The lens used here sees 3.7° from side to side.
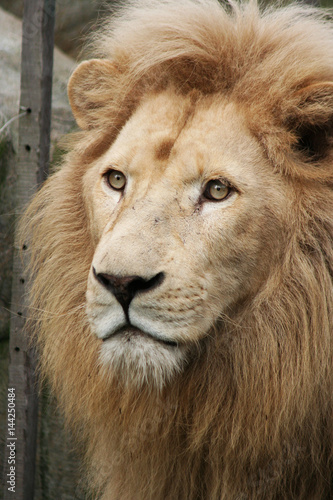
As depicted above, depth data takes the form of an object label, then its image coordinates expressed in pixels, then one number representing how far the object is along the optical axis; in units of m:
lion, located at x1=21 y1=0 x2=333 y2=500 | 5.50
